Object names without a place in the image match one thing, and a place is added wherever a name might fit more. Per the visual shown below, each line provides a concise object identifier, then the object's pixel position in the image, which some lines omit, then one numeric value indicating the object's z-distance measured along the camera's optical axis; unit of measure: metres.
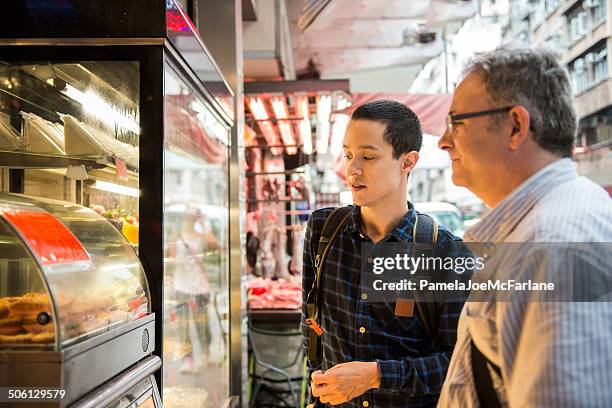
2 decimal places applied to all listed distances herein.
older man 0.80
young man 1.46
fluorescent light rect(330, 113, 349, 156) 5.48
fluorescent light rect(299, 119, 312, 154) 5.89
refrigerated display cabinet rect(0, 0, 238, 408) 1.79
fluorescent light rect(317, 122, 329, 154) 6.21
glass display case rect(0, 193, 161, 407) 1.16
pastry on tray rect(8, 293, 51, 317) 1.19
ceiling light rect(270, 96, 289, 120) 4.99
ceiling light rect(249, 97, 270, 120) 4.99
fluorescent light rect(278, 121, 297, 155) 6.05
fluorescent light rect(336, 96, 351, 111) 4.94
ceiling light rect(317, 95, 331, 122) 4.93
